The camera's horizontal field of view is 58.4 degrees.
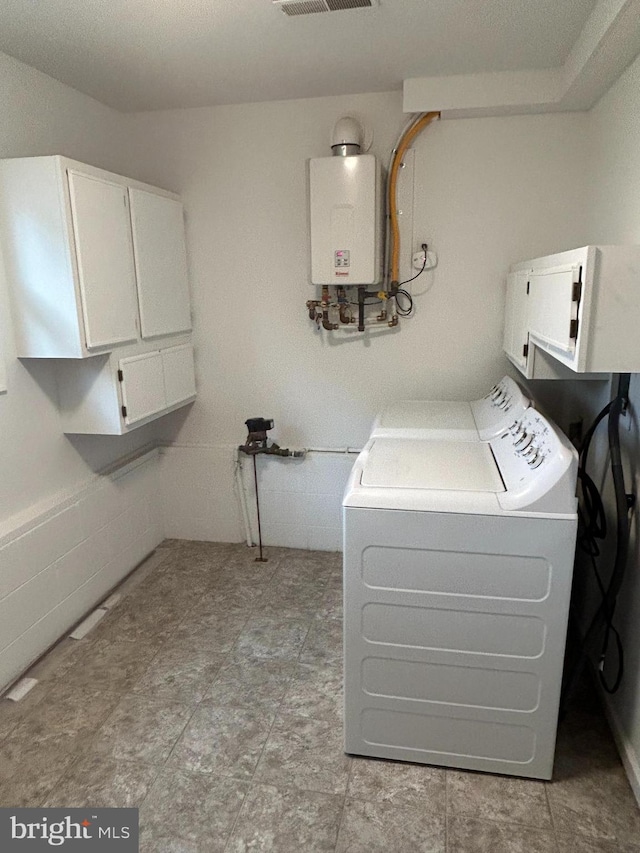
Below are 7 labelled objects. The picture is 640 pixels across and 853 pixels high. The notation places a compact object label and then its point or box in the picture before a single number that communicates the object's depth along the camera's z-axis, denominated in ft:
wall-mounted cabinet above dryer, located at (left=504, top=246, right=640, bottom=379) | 4.54
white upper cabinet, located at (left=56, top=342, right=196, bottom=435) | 8.43
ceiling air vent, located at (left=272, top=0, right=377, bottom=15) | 6.34
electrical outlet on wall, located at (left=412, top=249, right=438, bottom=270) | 9.94
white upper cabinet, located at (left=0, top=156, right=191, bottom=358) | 7.22
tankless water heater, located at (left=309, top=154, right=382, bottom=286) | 9.01
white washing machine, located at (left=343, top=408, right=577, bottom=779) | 5.59
